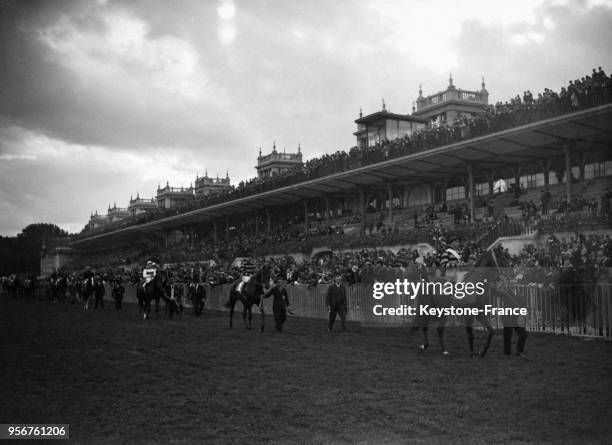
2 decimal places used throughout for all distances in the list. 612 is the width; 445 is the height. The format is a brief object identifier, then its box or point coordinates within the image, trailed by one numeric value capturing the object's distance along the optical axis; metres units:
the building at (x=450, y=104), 63.50
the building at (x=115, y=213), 137.88
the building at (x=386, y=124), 58.25
